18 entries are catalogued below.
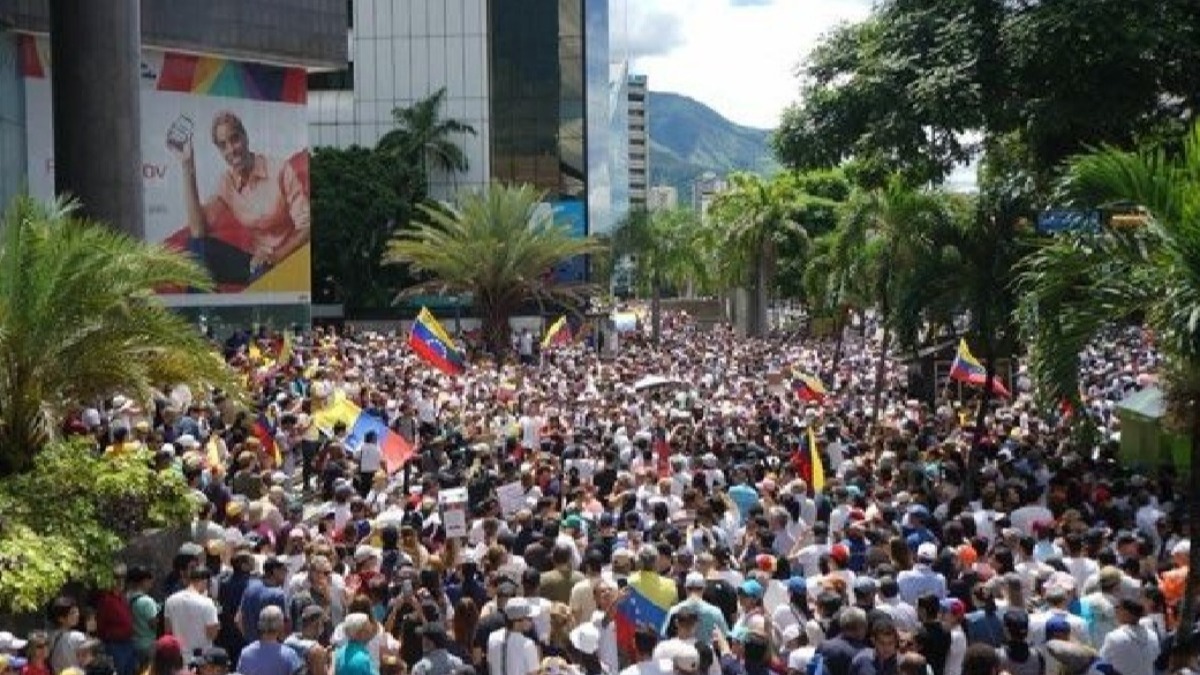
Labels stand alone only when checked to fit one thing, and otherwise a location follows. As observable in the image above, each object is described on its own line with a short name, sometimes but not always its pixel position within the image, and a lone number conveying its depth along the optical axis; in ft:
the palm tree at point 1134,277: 34.65
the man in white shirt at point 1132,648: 32.76
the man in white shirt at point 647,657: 29.89
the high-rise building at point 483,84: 241.76
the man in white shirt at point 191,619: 35.83
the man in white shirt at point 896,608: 34.78
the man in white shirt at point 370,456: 63.67
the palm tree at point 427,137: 231.50
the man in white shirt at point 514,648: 32.55
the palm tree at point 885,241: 81.82
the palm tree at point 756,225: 203.10
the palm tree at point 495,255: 155.12
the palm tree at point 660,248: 247.97
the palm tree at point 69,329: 47.91
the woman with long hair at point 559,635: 34.94
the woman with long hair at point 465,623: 35.86
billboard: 158.40
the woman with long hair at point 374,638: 32.93
